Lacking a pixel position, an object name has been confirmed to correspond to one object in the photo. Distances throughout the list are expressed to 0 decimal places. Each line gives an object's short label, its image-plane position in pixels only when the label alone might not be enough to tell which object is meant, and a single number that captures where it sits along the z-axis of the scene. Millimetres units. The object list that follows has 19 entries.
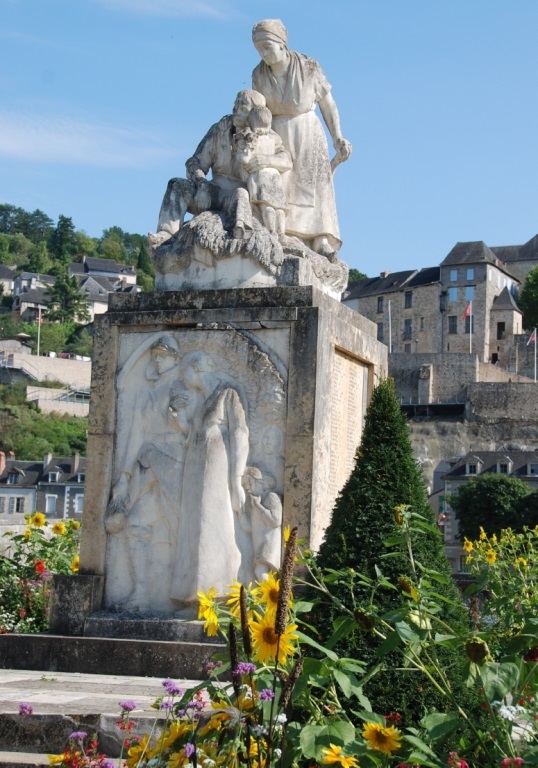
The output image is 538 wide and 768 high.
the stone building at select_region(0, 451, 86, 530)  74375
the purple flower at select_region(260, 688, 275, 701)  4422
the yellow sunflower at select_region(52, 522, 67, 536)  11406
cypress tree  5723
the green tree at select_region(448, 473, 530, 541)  65438
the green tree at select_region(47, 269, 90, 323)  134000
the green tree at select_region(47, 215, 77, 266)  164875
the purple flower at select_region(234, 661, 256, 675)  4380
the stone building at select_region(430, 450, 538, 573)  74594
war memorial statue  8672
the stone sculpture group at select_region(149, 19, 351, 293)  9508
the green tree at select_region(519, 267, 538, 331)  108938
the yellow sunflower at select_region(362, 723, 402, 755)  4402
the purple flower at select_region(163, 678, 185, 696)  4684
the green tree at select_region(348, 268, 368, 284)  129200
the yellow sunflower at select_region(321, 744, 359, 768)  4277
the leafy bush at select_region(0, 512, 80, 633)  10172
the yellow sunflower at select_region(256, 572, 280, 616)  4953
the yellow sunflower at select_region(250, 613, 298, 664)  4668
